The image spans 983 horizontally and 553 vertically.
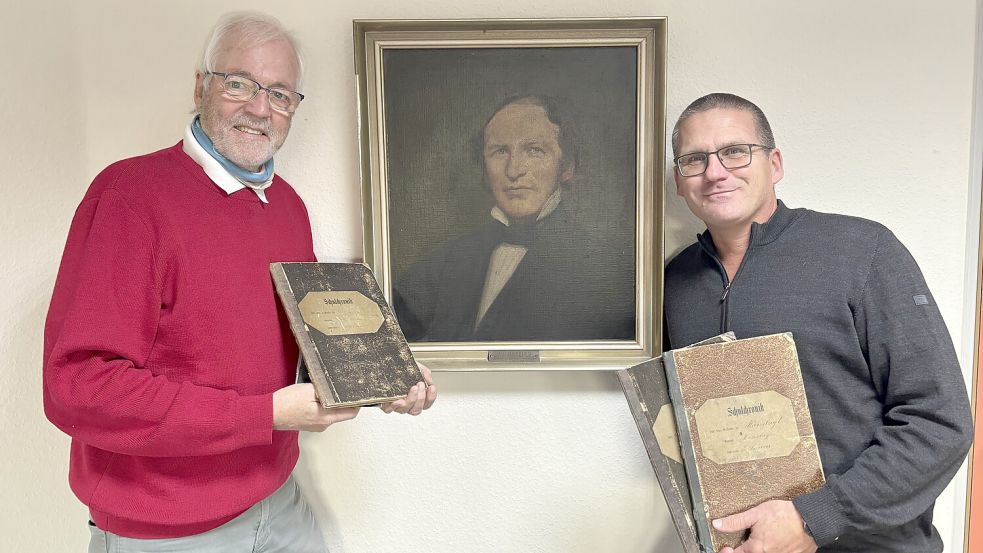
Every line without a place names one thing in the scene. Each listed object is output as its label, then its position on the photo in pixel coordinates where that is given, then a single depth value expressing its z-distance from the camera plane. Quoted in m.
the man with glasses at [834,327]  1.15
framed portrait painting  1.46
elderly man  1.09
